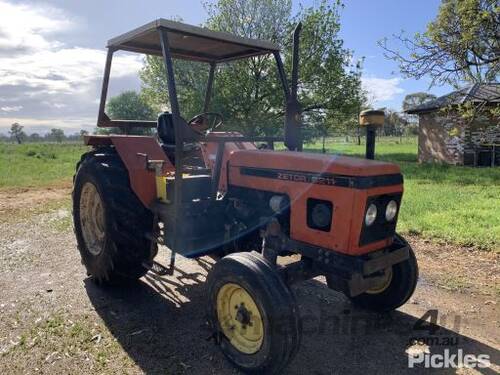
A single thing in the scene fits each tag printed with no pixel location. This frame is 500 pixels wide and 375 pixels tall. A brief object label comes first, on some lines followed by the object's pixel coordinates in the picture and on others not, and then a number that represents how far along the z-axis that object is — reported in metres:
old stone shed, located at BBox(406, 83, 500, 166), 16.53
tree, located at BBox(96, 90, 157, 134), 38.54
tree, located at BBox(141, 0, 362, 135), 16.75
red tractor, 2.74
